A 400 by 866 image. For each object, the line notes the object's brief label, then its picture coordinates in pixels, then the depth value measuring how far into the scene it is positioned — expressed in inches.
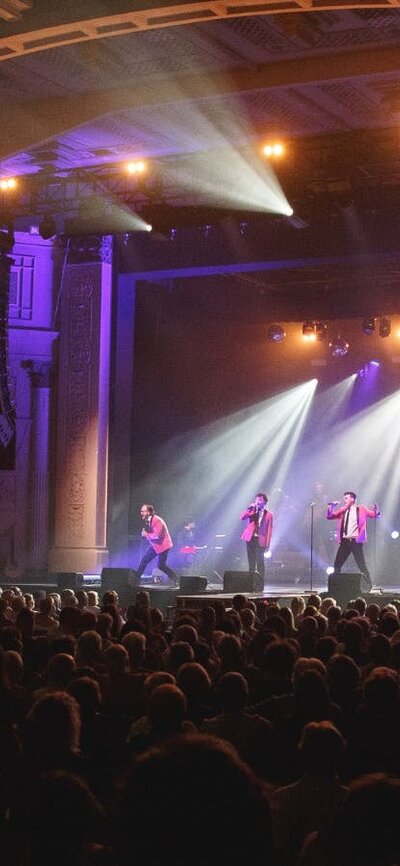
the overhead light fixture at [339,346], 965.8
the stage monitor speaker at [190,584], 677.3
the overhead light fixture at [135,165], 682.2
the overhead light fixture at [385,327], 881.5
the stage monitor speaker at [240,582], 695.7
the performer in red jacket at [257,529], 786.2
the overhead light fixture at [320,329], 924.6
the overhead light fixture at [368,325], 863.1
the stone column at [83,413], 821.2
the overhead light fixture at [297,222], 687.0
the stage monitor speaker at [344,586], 633.0
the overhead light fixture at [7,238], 745.6
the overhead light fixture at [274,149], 629.0
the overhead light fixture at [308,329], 921.5
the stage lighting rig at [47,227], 751.1
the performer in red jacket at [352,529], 755.4
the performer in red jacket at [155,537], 771.8
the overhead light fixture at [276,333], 924.6
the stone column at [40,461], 835.4
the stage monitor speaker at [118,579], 696.4
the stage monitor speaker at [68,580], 713.6
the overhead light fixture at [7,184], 721.6
